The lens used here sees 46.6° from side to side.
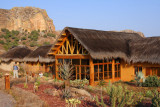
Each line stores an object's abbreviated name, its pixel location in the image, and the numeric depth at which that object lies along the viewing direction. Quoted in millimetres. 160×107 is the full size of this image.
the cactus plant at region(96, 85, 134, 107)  6355
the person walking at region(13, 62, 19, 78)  15883
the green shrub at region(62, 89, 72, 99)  8528
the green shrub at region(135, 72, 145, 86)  12957
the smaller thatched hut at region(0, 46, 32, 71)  23219
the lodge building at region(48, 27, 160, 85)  13570
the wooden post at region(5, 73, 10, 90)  10326
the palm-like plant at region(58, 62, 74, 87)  9070
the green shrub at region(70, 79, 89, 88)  10805
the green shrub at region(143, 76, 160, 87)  12367
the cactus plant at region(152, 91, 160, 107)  6223
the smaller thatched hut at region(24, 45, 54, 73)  19562
